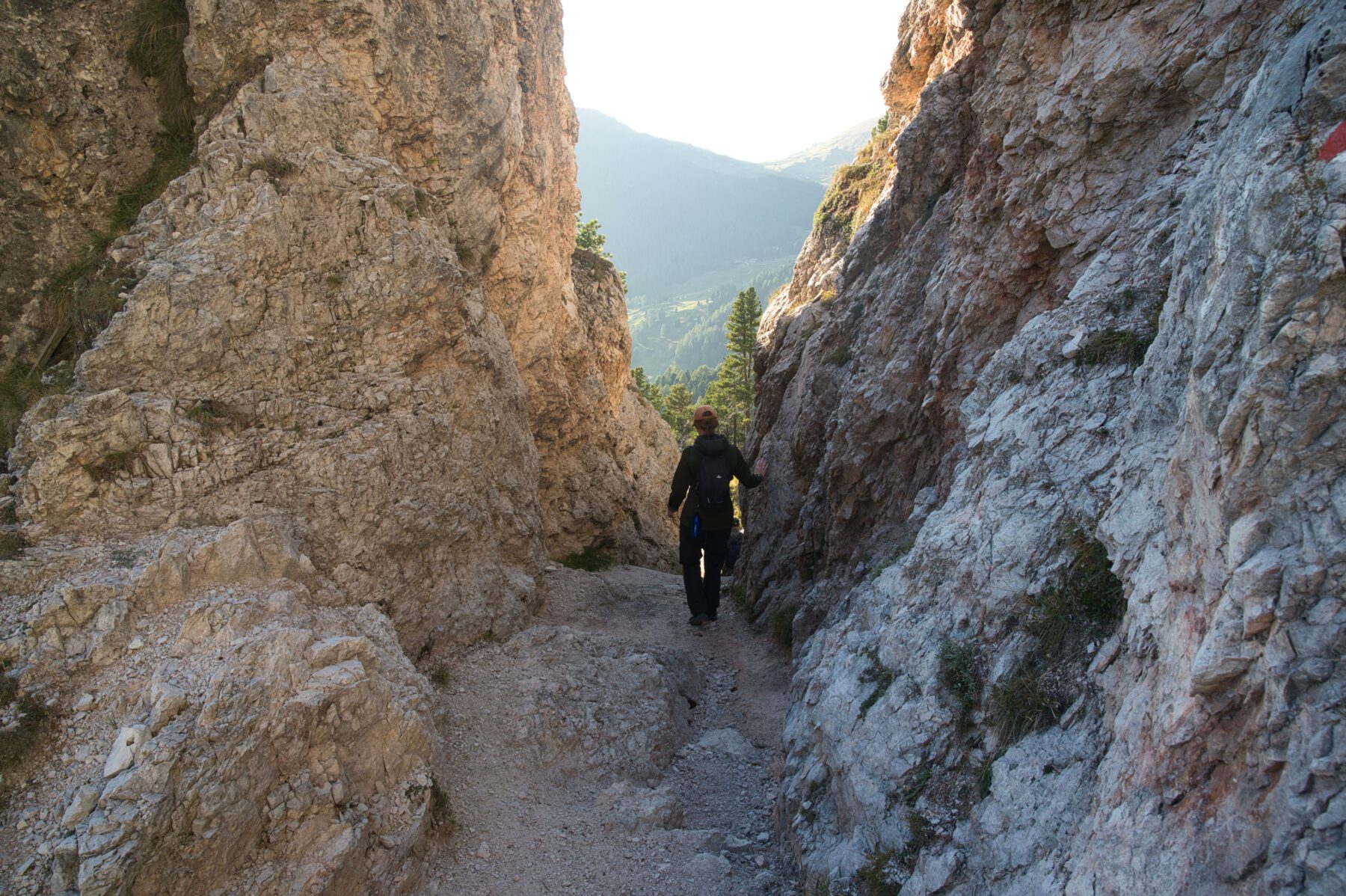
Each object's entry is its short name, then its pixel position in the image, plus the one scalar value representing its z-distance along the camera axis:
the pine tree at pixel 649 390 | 50.12
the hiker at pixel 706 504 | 12.54
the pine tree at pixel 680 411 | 53.22
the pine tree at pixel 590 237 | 41.09
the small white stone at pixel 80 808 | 5.58
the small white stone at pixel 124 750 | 5.80
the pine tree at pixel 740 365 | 47.94
